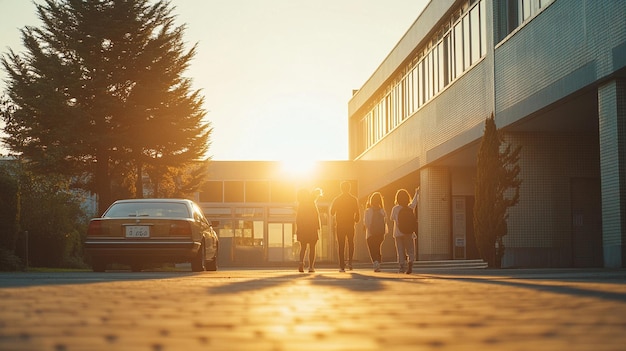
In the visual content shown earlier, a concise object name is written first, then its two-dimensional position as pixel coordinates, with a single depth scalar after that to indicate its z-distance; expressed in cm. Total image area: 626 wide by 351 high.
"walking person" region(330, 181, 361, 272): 1911
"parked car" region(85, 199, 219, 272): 1744
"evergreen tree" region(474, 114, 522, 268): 2339
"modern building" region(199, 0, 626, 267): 1933
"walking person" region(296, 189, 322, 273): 1895
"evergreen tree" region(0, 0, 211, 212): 2838
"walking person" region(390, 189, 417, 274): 1786
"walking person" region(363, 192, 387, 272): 1934
